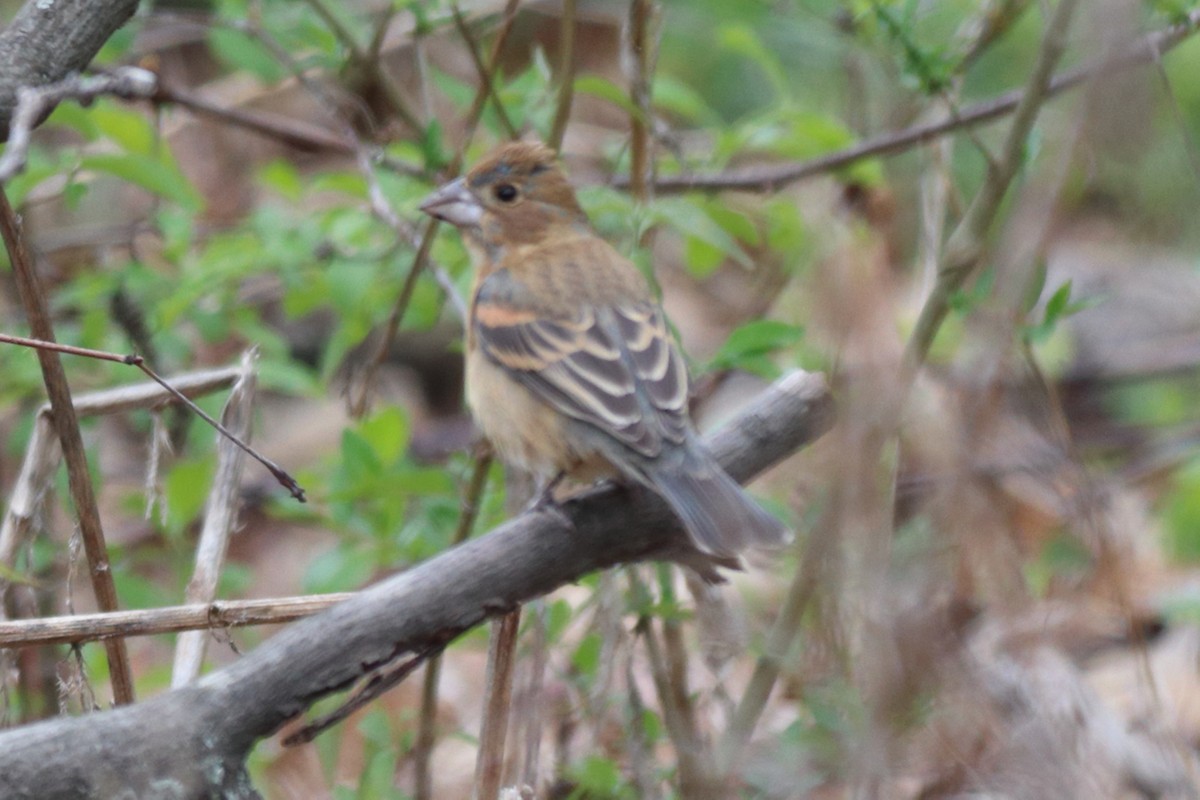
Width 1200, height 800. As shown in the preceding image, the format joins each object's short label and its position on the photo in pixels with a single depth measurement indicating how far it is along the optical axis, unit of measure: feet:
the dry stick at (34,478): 21.20
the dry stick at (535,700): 22.08
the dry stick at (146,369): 17.04
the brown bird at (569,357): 21.47
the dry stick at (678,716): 19.61
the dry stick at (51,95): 15.85
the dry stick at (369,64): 26.71
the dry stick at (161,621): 17.70
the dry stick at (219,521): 21.12
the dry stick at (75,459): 19.63
